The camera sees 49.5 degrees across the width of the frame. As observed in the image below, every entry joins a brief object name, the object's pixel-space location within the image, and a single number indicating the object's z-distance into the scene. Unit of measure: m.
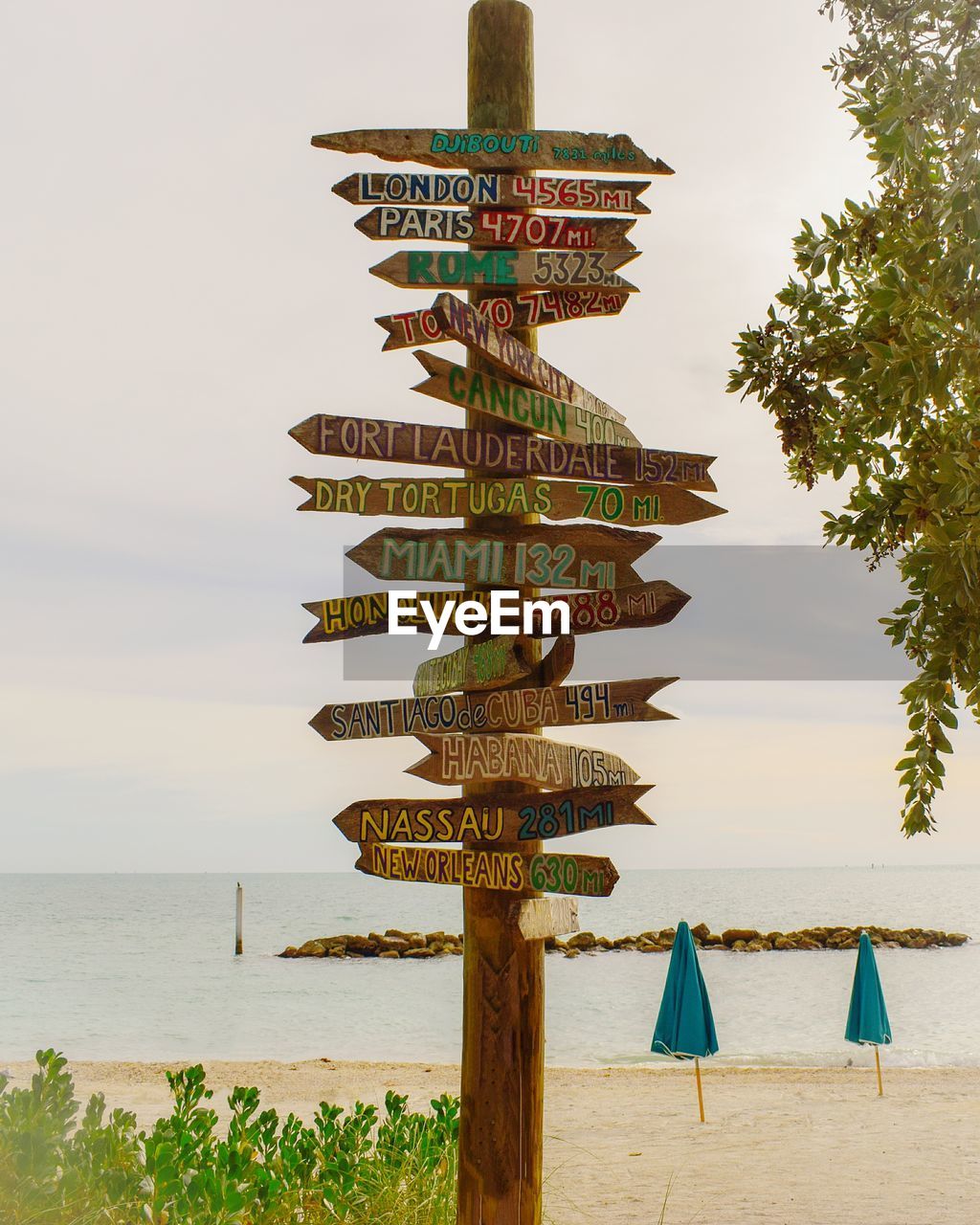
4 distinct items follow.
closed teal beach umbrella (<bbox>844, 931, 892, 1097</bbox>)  12.45
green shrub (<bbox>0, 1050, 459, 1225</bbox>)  5.00
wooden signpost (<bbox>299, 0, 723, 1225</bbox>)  5.14
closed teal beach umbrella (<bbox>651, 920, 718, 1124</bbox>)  10.46
